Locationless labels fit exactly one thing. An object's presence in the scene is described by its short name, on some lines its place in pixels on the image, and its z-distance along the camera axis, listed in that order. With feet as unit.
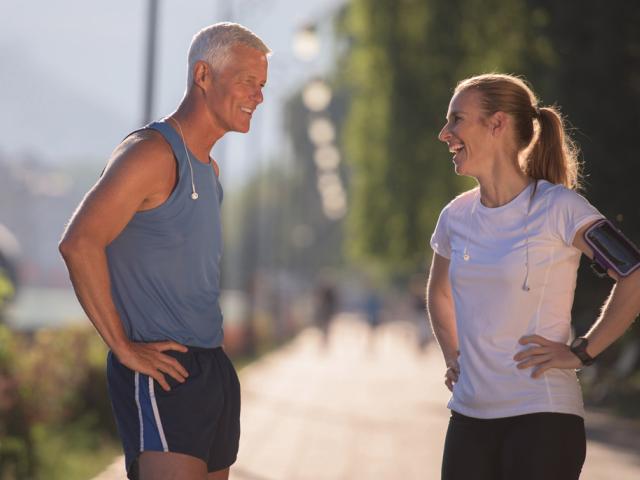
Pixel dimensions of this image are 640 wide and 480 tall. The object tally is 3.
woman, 27.76
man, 25.75
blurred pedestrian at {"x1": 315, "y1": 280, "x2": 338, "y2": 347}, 252.01
